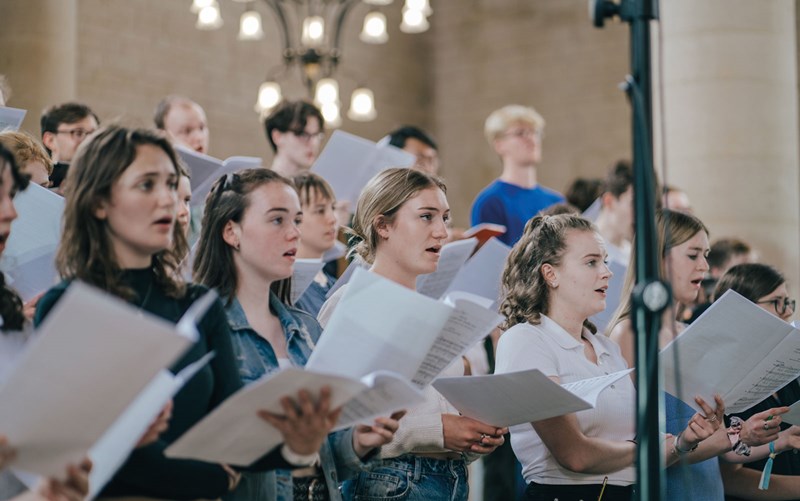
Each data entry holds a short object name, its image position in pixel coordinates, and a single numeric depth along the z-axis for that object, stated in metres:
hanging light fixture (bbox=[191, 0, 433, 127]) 9.23
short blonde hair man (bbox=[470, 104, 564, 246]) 5.91
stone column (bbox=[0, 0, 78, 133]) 7.41
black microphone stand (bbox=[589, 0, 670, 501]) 2.46
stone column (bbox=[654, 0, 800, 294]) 7.14
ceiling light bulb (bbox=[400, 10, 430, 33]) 9.56
